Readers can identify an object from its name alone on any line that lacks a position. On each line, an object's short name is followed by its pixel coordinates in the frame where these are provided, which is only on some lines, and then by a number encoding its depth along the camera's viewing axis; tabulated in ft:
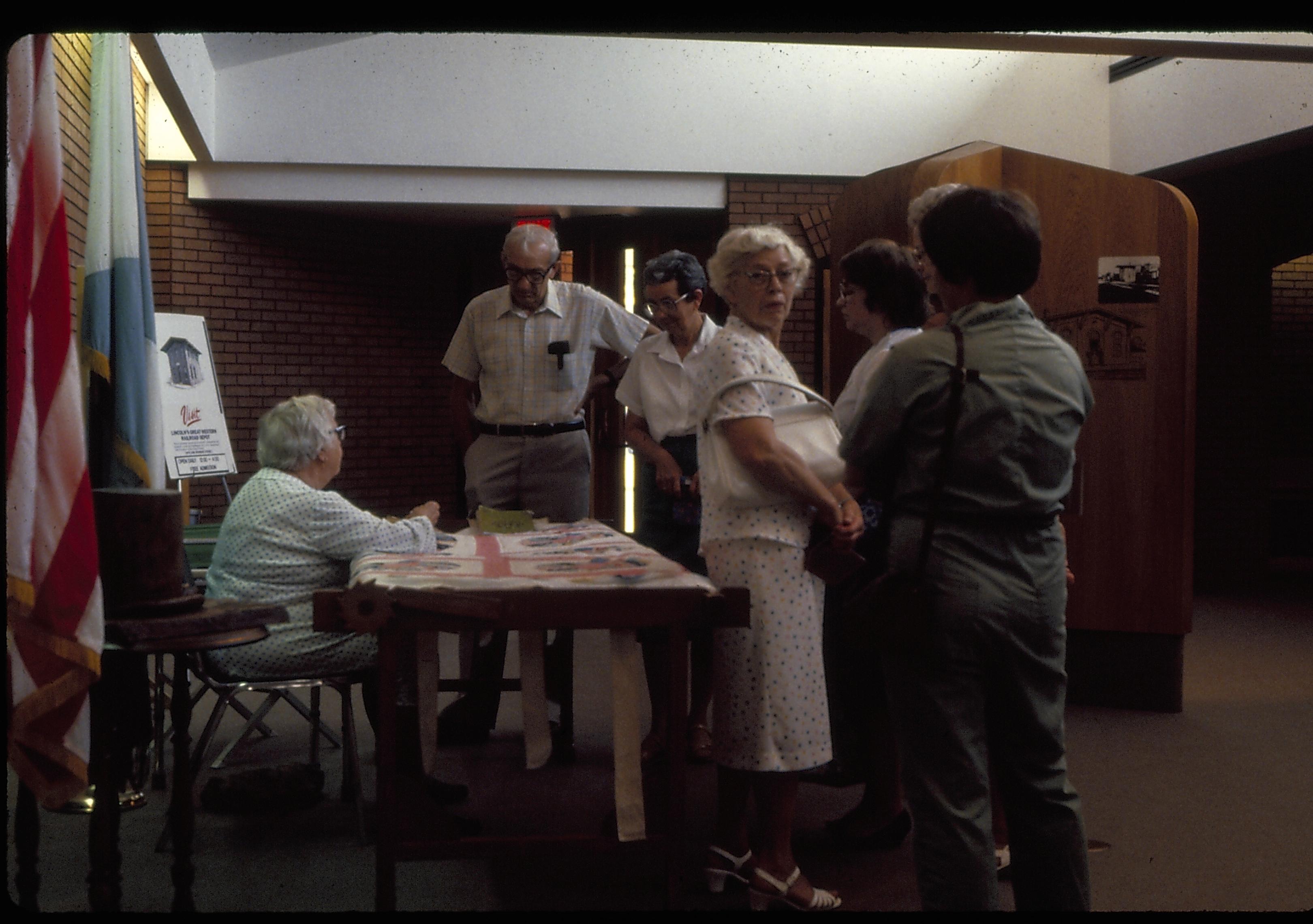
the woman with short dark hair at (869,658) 9.89
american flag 7.43
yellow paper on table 12.09
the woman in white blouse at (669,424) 12.87
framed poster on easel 20.85
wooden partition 15.98
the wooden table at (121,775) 7.24
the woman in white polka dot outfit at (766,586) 8.67
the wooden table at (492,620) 7.95
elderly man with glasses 13.98
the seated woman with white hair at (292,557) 10.49
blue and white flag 10.90
